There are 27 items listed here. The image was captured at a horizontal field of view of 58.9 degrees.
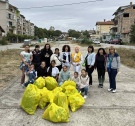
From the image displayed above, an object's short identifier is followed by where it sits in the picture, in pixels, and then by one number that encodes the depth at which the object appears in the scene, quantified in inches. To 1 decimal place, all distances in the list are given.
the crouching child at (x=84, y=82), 126.0
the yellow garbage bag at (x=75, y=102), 104.5
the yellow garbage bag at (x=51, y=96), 102.5
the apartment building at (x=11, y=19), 1478.1
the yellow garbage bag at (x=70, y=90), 110.9
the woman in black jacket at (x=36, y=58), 146.7
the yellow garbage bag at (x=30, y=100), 101.3
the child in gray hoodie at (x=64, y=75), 135.9
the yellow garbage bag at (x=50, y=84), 124.4
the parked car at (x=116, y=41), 939.1
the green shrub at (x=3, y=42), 946.4
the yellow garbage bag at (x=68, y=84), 118.1
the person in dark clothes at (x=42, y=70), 140.8
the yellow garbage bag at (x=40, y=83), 119.5
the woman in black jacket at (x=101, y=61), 143.6
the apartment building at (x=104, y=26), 1999.7
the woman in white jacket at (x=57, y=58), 145.8
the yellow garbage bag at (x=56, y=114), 88.4
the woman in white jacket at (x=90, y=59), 143.8
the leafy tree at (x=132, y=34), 850.0
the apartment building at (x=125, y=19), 1296.2
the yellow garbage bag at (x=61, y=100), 97.7
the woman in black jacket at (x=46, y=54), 148.2
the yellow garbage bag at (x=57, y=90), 109.5
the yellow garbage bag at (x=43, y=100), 105.3
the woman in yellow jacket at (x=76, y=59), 146.4
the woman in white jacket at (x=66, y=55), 146.5
